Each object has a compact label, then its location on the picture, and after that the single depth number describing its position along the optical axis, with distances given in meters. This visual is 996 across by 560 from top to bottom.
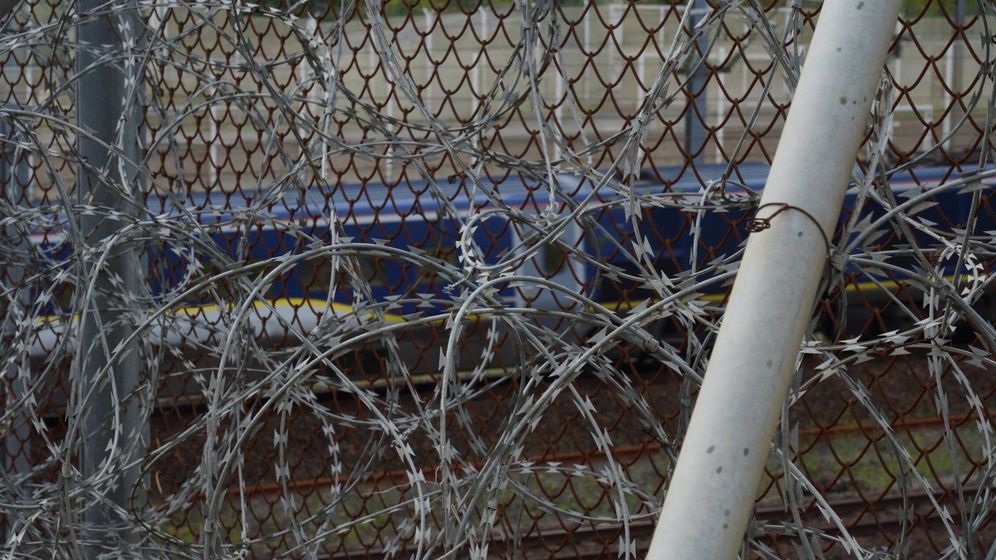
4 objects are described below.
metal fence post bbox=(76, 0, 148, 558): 3.32
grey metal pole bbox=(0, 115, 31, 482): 4.34
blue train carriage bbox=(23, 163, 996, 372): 2.43
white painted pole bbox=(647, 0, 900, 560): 1.71
